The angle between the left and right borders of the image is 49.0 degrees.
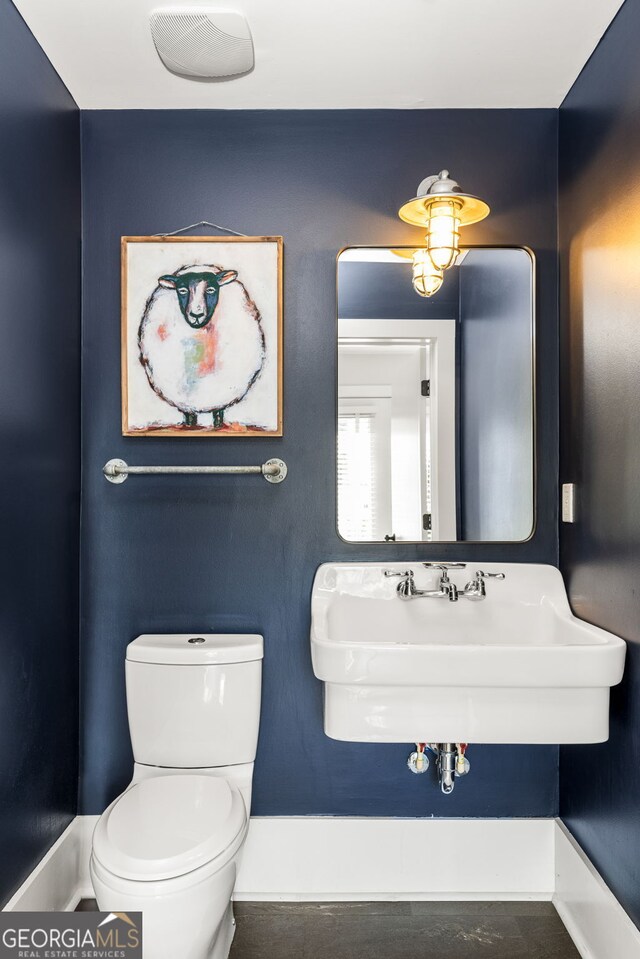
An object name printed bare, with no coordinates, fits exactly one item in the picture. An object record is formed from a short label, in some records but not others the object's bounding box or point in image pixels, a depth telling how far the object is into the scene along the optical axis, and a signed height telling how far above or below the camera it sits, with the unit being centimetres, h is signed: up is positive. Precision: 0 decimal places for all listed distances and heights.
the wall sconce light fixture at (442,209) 193 +78
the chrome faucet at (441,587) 200 -29
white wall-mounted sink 160 -47
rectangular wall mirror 210 +26
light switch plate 202 -4
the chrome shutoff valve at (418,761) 186 -73
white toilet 141 -75
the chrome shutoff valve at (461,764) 188 -74
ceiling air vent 168 +113
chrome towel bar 204 +6
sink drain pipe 186 -73
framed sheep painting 211 +46
